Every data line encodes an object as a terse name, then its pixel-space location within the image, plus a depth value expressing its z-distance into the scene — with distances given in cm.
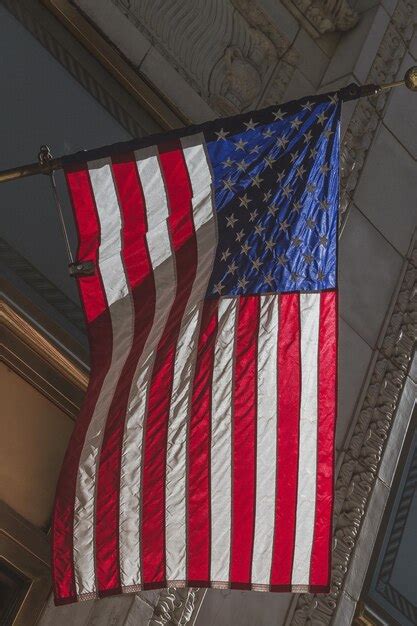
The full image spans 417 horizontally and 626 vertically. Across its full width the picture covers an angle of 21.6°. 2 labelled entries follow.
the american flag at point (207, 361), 602
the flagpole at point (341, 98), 588
